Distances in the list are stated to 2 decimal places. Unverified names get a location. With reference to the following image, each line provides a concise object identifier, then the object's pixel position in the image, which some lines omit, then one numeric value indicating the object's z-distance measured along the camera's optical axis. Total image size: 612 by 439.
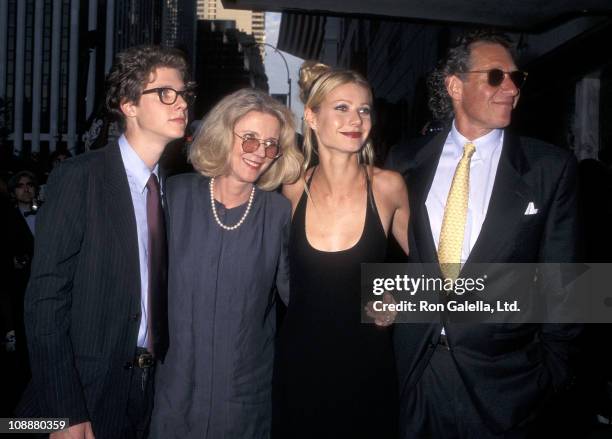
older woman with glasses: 2.99
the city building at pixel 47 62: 79.69
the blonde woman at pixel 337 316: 3.25
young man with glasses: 2.56
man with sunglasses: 2.96
